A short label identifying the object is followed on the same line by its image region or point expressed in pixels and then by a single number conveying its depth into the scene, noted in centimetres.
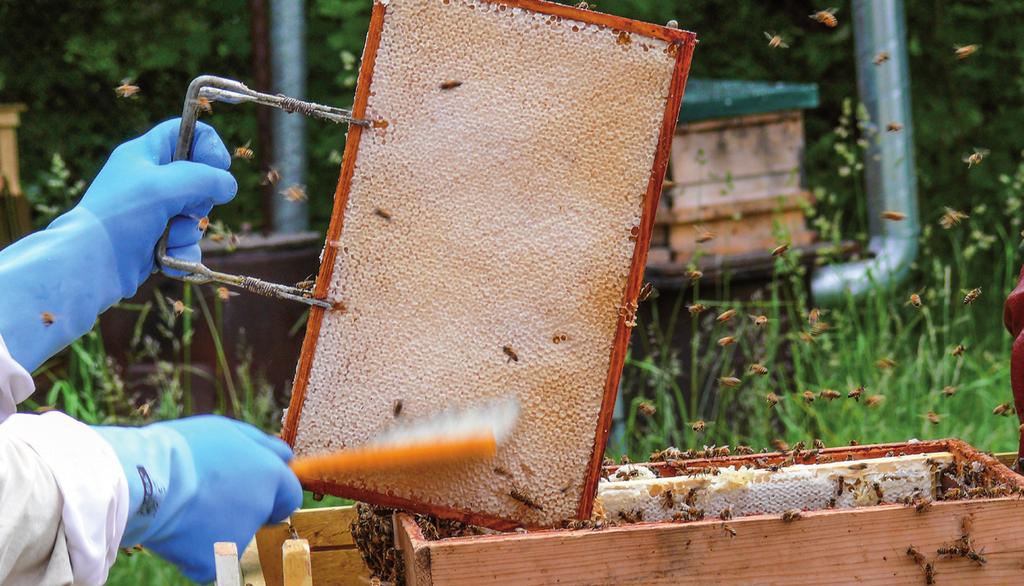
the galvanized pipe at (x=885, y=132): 487
